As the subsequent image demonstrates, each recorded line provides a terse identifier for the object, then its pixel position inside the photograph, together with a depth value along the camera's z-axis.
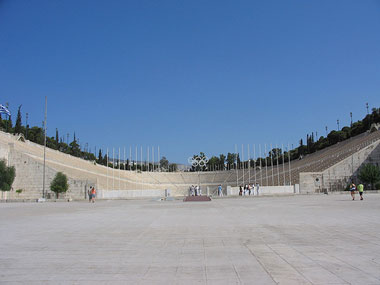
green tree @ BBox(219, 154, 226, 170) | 109.25
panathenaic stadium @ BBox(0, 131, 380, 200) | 36.72
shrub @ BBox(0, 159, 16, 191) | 36.34
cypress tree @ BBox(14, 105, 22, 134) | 72.71
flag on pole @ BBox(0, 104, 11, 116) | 37.88
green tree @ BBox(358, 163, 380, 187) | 35.56
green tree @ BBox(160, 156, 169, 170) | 117.24
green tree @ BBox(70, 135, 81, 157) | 89.10
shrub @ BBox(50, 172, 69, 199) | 34.59
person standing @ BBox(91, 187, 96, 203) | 26.94
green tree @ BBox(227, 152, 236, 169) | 108.06
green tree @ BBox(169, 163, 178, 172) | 119.18
